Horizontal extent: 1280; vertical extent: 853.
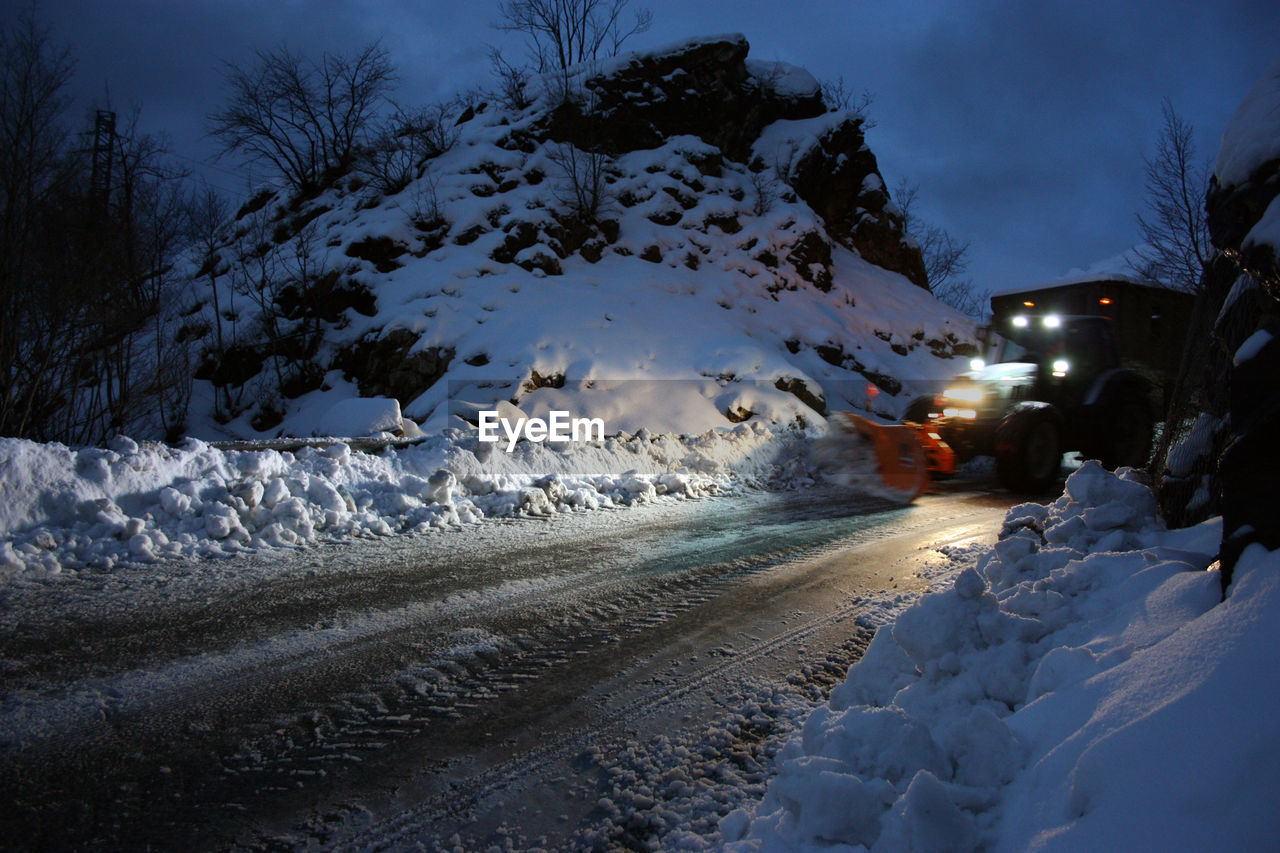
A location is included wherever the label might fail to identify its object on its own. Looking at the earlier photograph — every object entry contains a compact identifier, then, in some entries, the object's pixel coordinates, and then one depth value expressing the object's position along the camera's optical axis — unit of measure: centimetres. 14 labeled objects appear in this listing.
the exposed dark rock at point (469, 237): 1981
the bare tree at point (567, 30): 2973
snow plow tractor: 921
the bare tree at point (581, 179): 2150
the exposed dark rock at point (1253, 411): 213
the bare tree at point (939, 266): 4234
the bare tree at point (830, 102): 3231
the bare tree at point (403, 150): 2294
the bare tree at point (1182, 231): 1418
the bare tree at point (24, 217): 787
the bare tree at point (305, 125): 2389
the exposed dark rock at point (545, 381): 1502
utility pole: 1005
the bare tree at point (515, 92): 2616
